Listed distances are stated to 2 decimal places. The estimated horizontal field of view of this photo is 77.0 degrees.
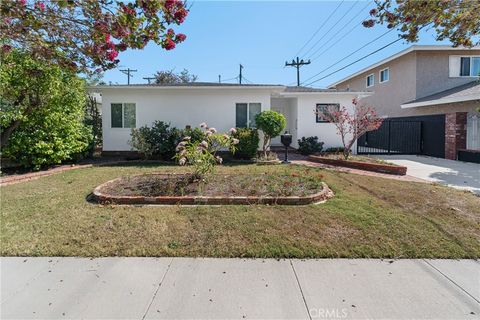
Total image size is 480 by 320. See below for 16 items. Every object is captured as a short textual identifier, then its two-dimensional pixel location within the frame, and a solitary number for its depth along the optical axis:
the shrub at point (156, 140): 11.61
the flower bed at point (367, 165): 9.63
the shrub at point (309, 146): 14.05
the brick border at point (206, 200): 5.66
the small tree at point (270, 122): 11.77
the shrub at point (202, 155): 6.54
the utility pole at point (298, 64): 28.79
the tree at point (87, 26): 3.27
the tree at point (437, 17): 4.43
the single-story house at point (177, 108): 13.15
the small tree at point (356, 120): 11.41
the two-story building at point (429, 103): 13.32
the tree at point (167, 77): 31.53
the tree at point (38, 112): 8.35
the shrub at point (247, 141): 11.55
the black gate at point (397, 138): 16.41
